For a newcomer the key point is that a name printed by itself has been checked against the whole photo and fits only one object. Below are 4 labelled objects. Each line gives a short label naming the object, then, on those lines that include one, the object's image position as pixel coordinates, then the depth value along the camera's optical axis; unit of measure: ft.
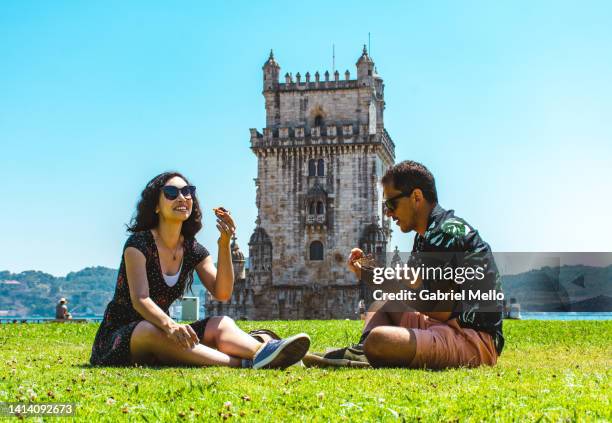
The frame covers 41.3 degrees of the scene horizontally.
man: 25.88
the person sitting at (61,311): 108.06
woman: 26.13
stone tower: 177.47
